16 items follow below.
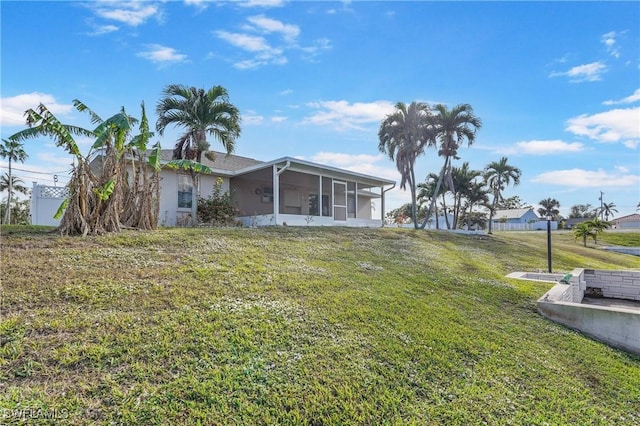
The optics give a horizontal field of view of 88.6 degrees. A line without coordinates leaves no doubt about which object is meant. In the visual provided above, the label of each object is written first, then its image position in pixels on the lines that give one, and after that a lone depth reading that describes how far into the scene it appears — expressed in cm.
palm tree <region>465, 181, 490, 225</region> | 3106
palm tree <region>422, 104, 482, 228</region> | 2259
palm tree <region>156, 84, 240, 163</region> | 1348
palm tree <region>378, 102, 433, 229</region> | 2227
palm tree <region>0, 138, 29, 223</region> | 2455
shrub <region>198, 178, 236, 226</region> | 1454
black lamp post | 1061
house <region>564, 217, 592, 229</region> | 6512
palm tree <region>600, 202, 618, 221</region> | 7606
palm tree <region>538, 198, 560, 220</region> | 6774
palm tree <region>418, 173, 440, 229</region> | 3127
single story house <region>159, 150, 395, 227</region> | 1445
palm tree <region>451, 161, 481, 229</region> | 3088
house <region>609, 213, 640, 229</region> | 6594
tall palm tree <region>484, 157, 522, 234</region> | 3241
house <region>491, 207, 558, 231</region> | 5470
